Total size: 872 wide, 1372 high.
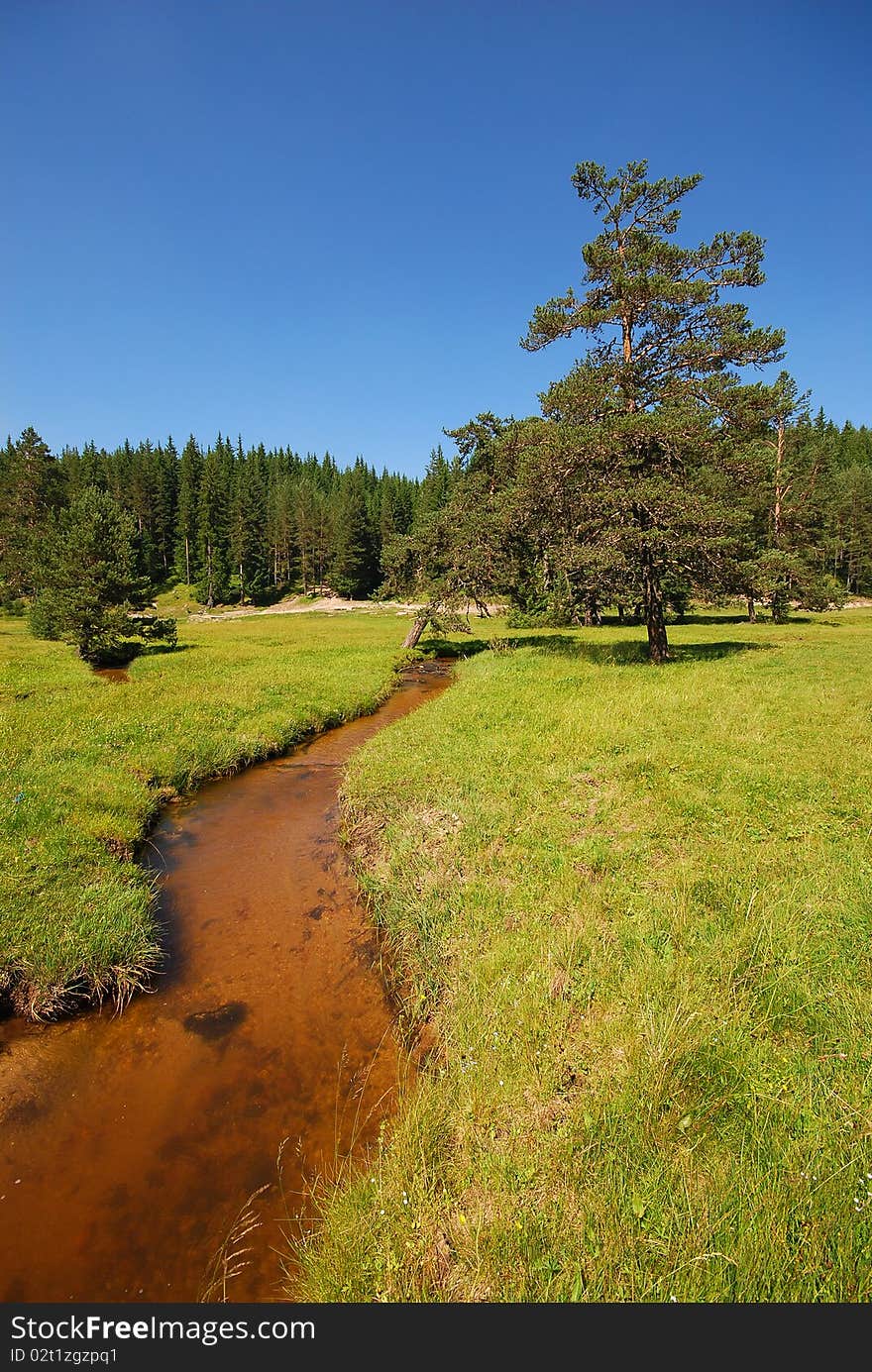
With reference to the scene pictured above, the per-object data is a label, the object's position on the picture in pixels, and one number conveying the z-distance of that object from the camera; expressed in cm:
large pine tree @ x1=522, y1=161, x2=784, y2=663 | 1806
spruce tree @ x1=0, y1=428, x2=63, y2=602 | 5425
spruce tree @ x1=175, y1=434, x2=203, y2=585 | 8969
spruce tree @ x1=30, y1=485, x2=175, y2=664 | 2839
